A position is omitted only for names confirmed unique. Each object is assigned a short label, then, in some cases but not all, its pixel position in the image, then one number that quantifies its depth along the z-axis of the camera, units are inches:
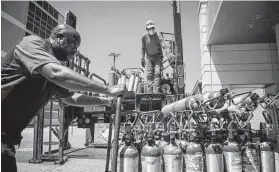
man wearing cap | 284.5
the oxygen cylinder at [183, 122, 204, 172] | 84.3
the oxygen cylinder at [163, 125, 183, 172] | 86.1
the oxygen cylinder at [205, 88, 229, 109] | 98.4
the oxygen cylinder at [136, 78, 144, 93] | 264.2
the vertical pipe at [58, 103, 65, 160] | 247.5
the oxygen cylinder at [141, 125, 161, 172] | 85.0
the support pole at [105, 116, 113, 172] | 92.5
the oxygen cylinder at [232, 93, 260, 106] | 89.6
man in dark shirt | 68.9
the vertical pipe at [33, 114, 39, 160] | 242.7
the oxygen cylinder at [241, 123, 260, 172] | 84.2
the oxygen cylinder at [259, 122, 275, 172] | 84.4
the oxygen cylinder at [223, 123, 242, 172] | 84.0
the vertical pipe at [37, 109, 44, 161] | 244.4
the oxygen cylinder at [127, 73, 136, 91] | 139.7
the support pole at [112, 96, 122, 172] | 65.3
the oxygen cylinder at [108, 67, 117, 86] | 276.7
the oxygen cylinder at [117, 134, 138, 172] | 87.2
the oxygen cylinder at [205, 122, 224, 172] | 86.1
